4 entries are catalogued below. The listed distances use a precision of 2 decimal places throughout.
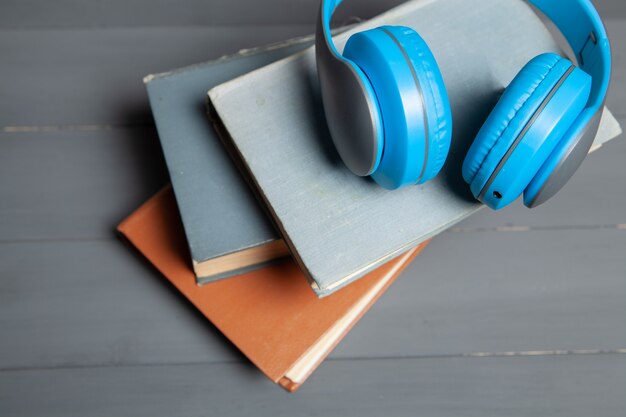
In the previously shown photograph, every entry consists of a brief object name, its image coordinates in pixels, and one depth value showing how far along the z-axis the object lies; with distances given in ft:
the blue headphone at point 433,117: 2.32
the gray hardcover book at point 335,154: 2.50
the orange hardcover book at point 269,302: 2.65
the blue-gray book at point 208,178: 2.59
